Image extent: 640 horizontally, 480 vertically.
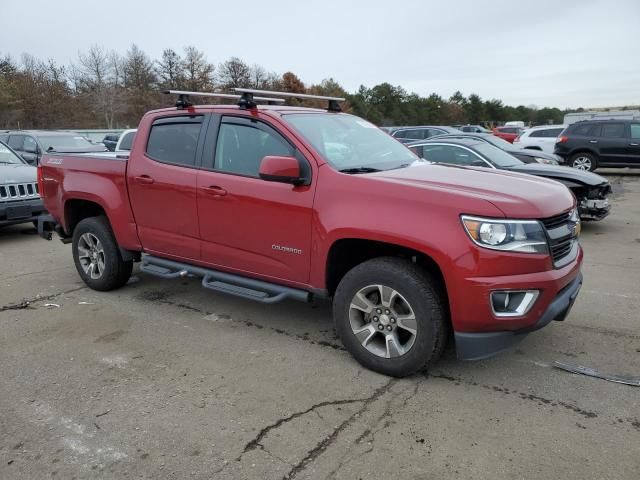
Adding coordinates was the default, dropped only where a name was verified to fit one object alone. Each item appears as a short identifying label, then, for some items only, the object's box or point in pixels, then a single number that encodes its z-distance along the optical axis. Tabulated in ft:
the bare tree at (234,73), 182.80
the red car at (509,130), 119.74
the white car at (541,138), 64.17
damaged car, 26.25
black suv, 49.70
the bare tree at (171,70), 175.73
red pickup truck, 10.26
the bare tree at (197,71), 179.38
